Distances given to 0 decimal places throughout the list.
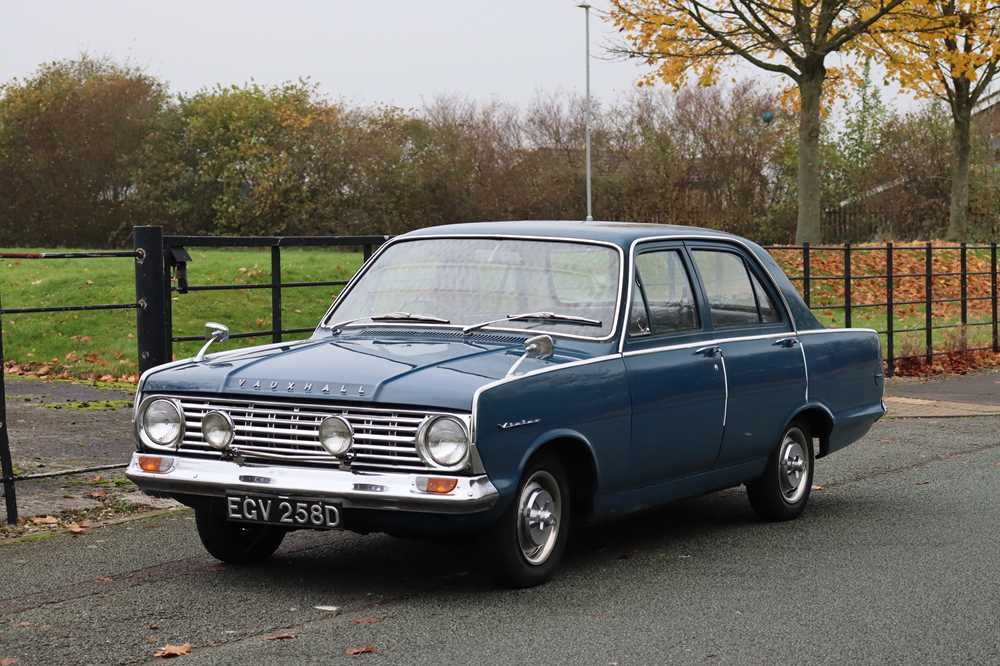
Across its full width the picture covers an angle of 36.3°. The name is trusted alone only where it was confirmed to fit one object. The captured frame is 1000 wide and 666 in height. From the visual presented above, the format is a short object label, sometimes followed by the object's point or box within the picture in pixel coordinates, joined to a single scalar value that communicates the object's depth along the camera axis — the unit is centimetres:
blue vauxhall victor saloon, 663
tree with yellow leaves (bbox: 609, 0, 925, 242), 3269
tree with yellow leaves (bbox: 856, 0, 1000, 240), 3328
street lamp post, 4720
